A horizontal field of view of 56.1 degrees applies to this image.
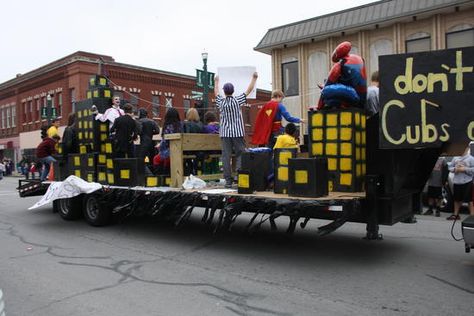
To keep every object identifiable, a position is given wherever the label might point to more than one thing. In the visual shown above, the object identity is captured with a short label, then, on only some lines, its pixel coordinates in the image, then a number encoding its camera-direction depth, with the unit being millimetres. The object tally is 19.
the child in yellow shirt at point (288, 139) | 6469
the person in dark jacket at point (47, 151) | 10734
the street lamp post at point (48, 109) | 30539
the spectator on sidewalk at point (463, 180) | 9703
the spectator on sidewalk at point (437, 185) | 10609
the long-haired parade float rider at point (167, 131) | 8398
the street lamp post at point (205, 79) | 17172
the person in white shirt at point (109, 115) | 9180
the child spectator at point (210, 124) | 8659
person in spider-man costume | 5828
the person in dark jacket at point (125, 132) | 8602
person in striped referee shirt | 7293
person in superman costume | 7383
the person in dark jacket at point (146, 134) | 8984
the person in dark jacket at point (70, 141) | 9996
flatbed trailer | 4762
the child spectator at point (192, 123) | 8266
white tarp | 8289
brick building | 32719
